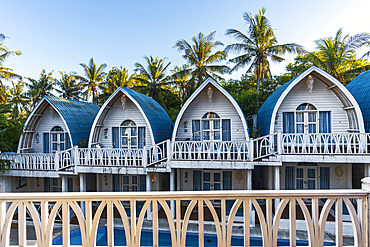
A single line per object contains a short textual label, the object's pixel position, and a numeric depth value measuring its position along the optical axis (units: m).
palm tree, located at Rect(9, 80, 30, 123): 33.58
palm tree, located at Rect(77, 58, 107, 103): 32.69
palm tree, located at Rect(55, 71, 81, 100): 32.59
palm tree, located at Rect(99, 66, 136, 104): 30.55
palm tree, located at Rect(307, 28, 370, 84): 22.03
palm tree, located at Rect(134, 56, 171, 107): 28.34
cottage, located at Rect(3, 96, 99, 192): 12.32
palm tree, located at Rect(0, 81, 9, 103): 22.74
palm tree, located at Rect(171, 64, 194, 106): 26.10
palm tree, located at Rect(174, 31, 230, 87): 26.22
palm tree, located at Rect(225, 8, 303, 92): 23.95
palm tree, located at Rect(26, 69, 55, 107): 30.53
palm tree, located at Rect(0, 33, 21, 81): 17.72
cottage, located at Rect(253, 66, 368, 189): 11.00
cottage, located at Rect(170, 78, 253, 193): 11.53
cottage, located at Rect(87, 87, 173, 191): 12.25
